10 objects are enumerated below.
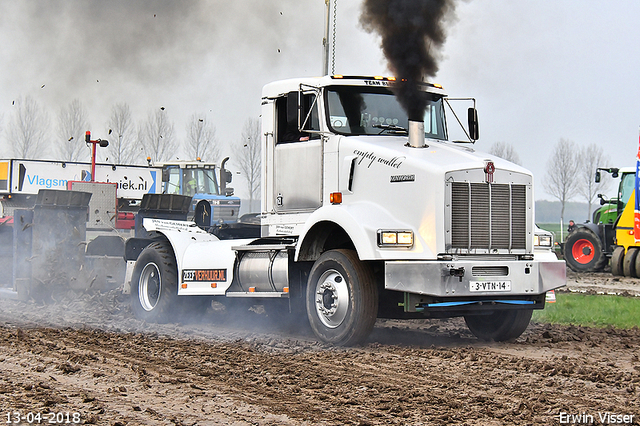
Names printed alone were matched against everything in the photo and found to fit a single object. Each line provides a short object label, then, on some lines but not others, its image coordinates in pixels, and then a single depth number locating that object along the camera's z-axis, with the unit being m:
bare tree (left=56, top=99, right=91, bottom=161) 46.06
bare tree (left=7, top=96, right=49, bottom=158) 46.53
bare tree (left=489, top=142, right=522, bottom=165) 58.20
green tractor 22.88
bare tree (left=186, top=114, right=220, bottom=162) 49.84
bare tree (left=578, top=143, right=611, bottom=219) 58.08
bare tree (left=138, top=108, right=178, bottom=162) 50.21
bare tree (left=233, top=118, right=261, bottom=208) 51.22
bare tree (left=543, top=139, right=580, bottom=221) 59.47
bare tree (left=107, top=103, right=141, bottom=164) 46.50
